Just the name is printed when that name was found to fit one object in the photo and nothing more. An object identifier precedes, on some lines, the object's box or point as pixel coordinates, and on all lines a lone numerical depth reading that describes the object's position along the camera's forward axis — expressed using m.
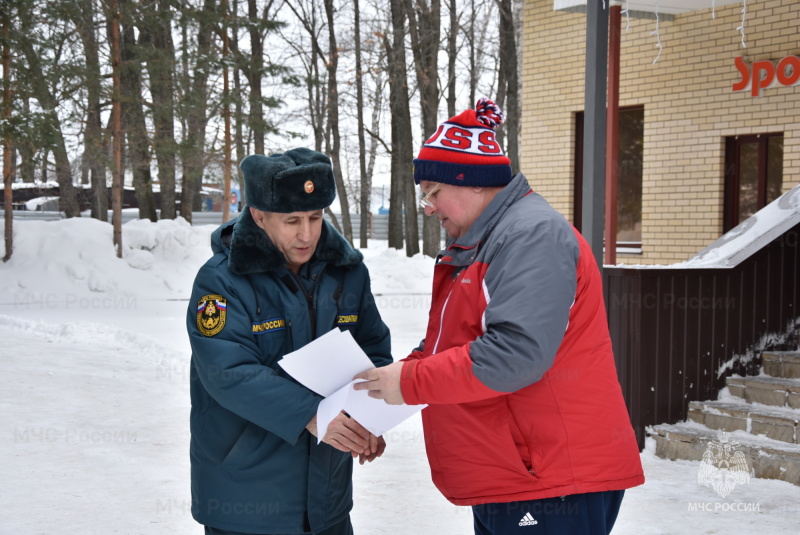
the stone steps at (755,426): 5.45
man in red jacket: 2.12
